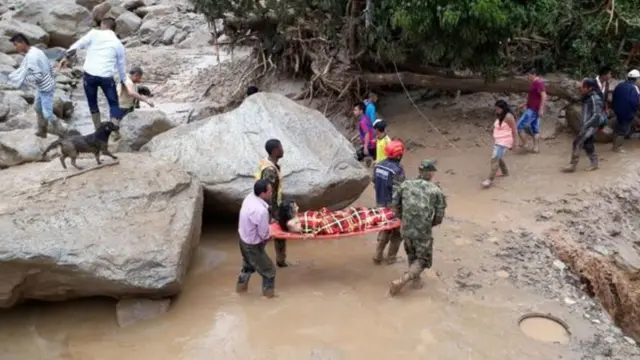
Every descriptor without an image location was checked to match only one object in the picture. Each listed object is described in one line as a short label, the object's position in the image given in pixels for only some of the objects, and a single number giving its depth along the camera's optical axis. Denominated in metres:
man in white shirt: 8.24
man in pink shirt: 6.04
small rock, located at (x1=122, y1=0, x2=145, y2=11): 21.37
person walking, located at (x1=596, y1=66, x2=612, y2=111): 9.72
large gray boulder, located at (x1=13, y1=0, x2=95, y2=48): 18.72
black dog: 6.82
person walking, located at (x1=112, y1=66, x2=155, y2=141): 8.87
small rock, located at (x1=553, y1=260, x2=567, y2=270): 7.20
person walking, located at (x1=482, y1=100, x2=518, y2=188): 8.91
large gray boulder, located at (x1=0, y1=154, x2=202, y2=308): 5.92
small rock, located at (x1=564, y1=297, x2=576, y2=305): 6.46
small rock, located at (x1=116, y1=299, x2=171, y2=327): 6.15
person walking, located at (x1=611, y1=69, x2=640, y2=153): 9.65
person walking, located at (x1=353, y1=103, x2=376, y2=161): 10.05
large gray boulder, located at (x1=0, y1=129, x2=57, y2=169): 7.71
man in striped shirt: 8.05
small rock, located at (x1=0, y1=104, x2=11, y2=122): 10.02
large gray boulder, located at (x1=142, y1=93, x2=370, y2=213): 7.56
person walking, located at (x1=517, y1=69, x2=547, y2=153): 9.87
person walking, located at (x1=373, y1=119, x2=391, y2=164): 8.06
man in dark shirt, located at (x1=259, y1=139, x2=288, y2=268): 6.65
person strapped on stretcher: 6.58
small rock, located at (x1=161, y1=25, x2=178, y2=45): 18.83
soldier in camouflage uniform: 6.24
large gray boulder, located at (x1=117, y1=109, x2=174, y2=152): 8.58
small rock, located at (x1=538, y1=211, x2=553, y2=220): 8.28
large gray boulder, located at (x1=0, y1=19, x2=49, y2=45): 17.14
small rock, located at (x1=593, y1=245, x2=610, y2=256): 7.86
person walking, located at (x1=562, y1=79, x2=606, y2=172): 9.02
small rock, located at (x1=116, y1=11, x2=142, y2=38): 19.97
